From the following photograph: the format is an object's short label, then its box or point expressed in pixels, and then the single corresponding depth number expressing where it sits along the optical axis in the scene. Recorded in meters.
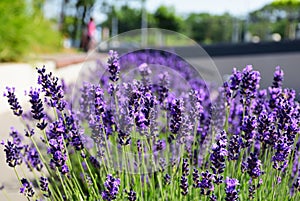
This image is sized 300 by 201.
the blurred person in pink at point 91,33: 20.66
